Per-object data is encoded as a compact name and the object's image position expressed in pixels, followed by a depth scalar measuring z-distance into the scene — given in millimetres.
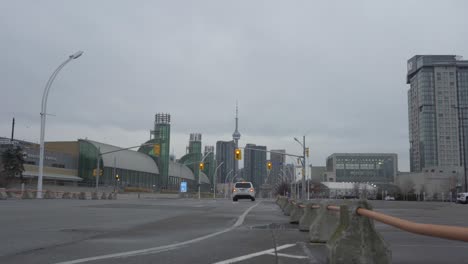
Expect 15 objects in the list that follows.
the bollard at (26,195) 43262
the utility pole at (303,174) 48225
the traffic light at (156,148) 55369
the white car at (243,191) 50688
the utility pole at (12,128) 87231
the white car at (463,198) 55188
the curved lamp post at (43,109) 40344
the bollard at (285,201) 24484
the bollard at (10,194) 44669
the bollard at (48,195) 47062
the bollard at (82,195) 51000
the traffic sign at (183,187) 102638
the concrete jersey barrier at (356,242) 5398
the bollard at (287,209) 21216
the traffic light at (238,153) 54172
